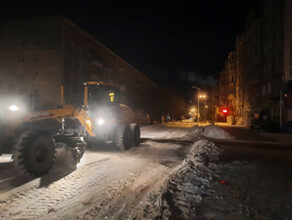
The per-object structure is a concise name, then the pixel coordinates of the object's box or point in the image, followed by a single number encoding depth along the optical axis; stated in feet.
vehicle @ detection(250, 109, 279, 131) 98.99
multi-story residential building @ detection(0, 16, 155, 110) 122.93
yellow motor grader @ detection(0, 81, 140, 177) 24.39
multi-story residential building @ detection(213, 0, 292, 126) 97.66
